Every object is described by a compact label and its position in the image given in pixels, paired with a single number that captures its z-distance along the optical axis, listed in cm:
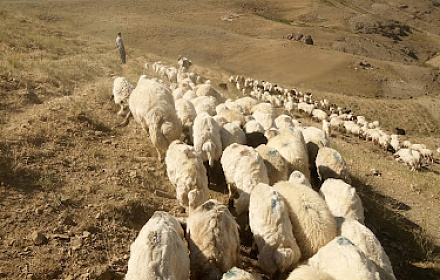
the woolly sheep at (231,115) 863
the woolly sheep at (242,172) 557
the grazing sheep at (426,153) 1317
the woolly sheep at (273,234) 428
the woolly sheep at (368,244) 420
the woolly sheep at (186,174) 530
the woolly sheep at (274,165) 614
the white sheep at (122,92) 876
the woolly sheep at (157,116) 688
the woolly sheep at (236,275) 330
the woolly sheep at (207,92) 1115
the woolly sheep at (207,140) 675
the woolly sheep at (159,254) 339
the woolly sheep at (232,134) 729
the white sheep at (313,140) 782
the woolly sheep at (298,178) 572
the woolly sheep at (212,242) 401
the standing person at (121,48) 1603
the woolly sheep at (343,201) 540
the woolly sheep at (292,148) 667
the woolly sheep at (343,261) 360
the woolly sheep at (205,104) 898
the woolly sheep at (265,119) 917
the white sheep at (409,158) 1180
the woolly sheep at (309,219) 449
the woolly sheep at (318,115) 1589
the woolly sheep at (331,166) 685
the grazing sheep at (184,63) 1930
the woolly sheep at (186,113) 802
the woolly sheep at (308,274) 344
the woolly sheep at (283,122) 921
